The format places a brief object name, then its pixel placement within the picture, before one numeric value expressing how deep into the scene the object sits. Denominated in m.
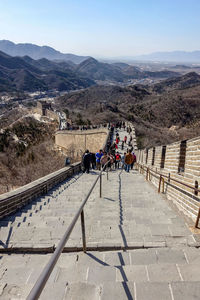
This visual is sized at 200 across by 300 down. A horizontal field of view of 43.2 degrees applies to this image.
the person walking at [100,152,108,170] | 10.40
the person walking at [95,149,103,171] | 11.95
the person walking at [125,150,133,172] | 11.48
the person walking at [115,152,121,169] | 14.36
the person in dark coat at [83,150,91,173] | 10.80
